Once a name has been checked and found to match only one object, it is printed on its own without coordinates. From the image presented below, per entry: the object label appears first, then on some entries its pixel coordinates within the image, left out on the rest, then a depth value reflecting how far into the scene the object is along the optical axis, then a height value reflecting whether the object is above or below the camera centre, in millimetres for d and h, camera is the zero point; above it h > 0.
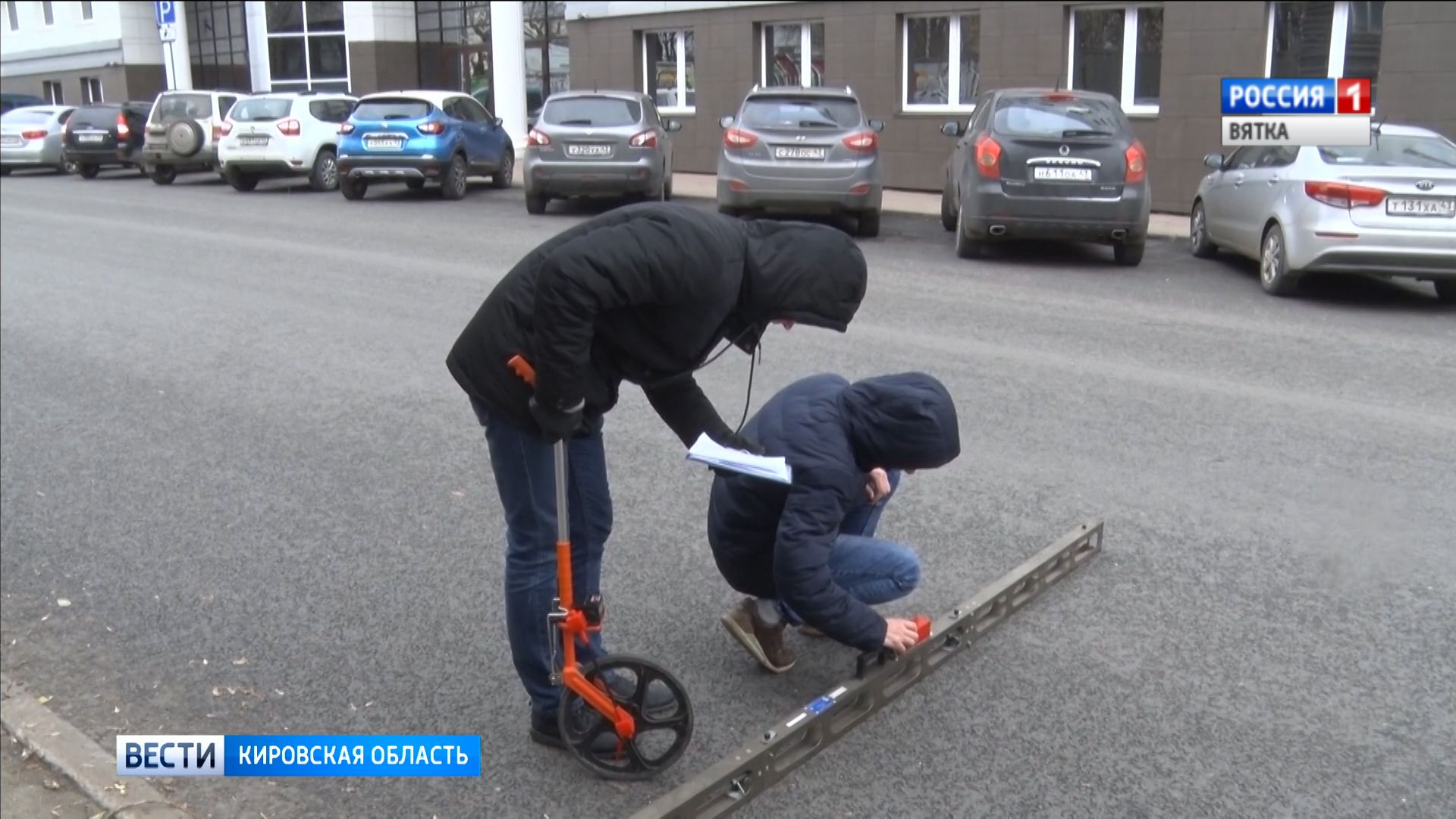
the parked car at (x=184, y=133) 23797 -527
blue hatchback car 19688 -629
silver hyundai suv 14664 -692
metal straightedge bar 3387 -1682
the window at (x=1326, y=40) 16453 +599
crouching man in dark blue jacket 3703 -1127
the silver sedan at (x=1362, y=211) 10352 -930
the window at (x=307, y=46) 36312 +1439
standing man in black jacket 3248 -571
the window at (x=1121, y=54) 18328 +503
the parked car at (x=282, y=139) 21688 -598
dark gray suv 12398 -783
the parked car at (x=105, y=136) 26031 -626
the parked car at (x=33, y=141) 27922 -748
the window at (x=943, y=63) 20125 +452
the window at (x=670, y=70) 23844 +464
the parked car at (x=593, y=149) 17109 -641
